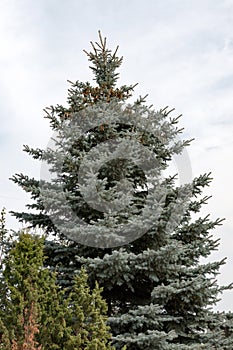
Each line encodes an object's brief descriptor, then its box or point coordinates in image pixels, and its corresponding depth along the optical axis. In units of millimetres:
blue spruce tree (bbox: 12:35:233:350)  11746
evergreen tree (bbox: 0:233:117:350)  9482
